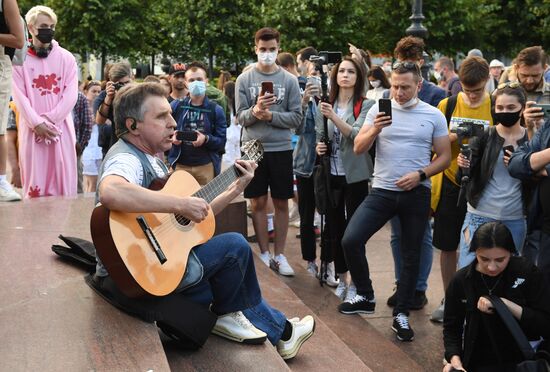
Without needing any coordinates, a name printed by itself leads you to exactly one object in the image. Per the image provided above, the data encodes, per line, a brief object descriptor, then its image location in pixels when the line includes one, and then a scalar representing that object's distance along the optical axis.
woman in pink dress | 7.04
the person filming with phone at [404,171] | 6.08
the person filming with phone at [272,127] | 7.18
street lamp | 13.35
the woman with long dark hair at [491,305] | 4.62
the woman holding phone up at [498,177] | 5.69
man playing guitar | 3.91
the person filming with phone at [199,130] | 7.62
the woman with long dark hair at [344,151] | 6.72
